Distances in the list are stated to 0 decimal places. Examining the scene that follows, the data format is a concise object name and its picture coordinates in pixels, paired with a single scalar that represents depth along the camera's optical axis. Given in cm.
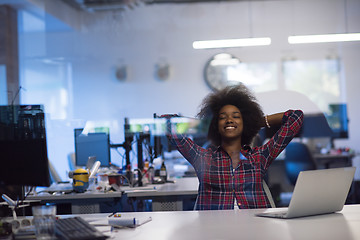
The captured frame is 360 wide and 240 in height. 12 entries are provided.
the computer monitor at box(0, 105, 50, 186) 187
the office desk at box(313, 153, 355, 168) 568
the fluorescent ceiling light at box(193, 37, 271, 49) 554
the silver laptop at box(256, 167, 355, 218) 189
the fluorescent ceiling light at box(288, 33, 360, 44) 553
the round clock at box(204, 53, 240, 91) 561
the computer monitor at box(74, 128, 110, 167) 390
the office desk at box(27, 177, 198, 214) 359
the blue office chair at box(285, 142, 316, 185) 552
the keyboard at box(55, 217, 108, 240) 161
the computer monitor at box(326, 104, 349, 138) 569
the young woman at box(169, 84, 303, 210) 256
